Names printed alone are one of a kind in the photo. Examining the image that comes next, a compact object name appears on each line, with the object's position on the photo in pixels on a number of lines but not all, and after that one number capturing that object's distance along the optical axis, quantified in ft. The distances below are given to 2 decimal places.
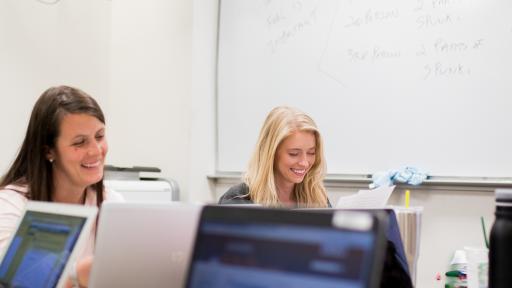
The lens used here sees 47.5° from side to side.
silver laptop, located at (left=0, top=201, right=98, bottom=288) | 3.20
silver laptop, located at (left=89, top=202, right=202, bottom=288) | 3.05
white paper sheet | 4.09
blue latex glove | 7.61
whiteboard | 7.27
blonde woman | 7.01
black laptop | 1.89
